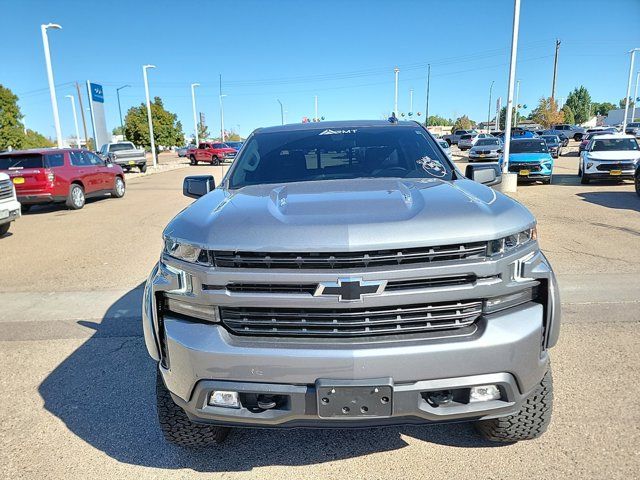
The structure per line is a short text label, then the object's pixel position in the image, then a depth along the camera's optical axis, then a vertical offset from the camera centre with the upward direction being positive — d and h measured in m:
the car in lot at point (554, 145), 27.42 -1.08
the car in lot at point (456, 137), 54.00 -0.94
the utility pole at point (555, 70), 62.88 +7.30
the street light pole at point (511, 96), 14.88 +1.03
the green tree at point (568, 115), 96.50 +2.15
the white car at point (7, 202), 9.27 -1.19
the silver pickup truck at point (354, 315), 2.07 -0.82
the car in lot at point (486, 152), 22.06 -1.09
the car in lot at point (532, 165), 16.11 -1.26
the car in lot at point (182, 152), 56.91 -1.92
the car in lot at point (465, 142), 43.71 -1.21
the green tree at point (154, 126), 57.94 +1.31
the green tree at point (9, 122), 52.69 +1.96
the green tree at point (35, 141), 57.40 -0.17
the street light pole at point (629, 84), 37.84 +3.26
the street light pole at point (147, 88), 36.31 +3.66
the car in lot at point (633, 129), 48.91 -0.49
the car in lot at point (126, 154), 29.12 -1.03
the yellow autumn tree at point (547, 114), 71.62 +1.91
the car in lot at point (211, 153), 39.19 -1.46
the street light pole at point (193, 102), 50.66 +3.44
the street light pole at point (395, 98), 38.05 +2.44
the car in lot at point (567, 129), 55.50 -0.42
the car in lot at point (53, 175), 12.42 -0.95
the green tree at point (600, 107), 140.88 +5.17
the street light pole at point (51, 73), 21.84 +3.00
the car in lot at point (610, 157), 14.97 -1.00
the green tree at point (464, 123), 106.72 +1.21
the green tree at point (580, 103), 117.19 +5.53
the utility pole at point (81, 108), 67.32 +4.17
